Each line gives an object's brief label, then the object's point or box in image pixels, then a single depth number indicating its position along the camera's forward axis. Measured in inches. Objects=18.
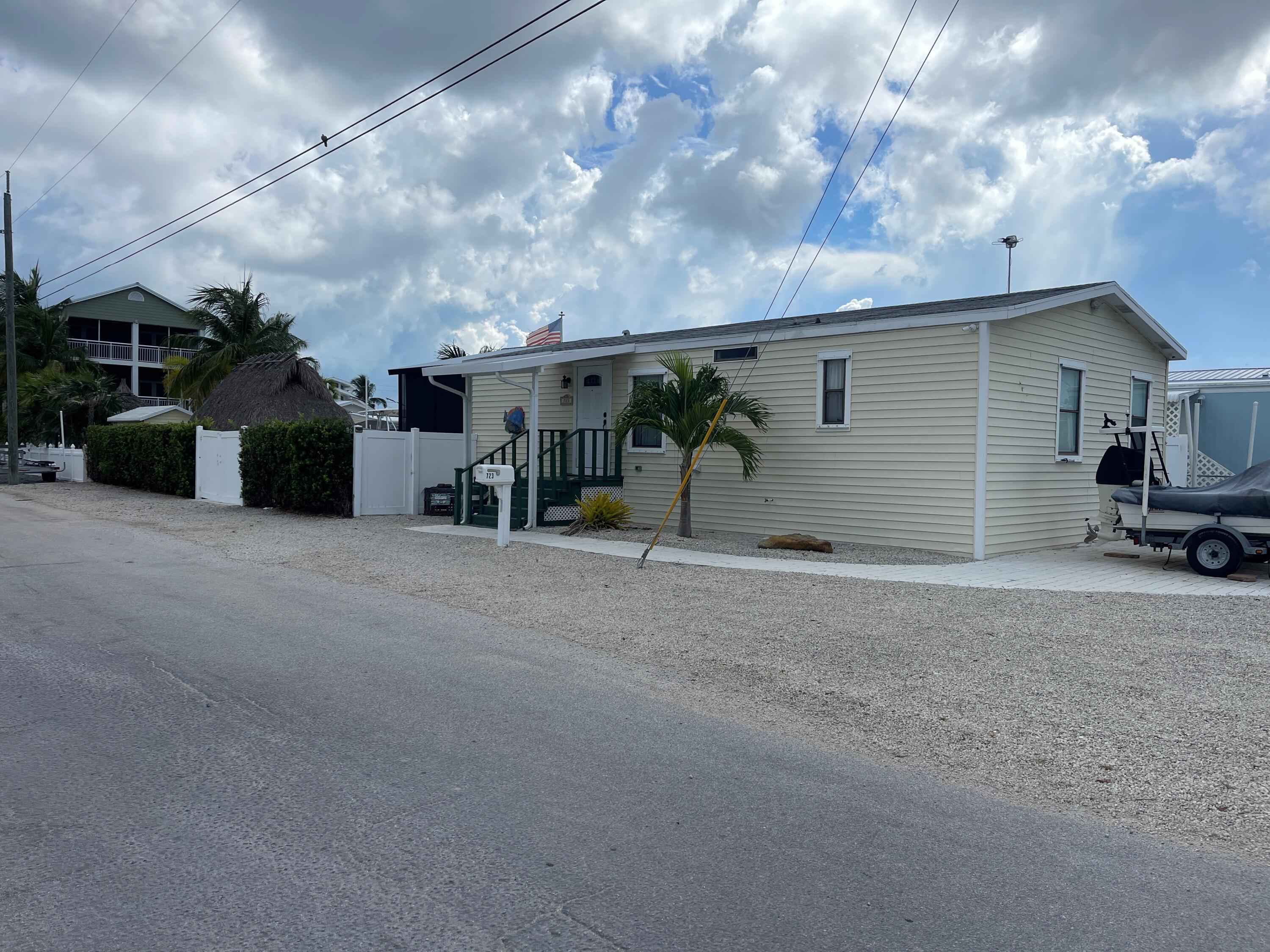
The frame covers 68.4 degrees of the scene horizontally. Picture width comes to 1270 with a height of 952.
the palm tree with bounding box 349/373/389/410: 2872.8
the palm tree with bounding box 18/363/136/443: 1365.7
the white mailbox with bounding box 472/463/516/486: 513.0
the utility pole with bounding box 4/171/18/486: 1071.0
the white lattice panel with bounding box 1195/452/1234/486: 861.8
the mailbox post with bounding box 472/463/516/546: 506.0
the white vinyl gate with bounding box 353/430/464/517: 674.2
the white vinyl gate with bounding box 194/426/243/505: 792.3
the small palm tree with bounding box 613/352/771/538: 526.9
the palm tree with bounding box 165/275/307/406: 1306.6
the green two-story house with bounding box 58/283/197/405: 1870.1
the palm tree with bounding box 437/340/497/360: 1614.2
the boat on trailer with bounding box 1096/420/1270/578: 415.5
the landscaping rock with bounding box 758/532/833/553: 494.6
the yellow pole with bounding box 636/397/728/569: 442.4
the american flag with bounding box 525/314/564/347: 929.5
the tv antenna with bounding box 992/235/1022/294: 993.5
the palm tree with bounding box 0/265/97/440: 1392.7
